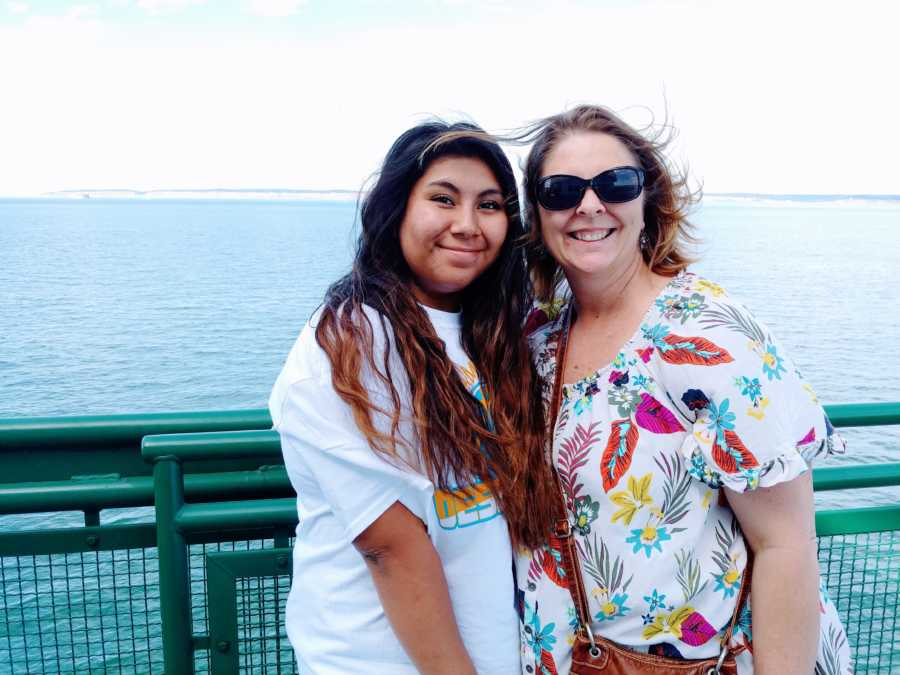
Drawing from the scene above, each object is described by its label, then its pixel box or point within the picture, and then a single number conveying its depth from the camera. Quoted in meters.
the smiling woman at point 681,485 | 1.76
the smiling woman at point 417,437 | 1.67
